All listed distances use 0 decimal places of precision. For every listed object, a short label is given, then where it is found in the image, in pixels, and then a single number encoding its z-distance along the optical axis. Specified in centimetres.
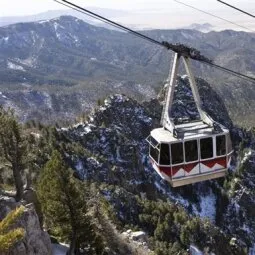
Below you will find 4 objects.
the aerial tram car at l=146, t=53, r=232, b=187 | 2778
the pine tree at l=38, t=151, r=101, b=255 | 3888
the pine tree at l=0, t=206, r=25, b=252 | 1702
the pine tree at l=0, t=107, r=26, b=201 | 3975
